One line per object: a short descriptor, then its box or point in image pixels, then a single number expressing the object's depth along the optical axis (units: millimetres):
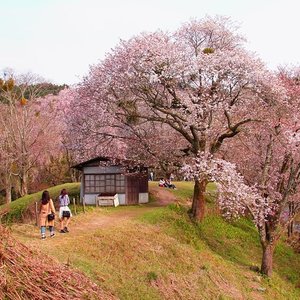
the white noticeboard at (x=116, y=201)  26219
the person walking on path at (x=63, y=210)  17828
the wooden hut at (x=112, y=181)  27078
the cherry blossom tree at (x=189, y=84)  21359
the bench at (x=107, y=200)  26094
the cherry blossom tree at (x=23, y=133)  38781
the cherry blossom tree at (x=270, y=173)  18219
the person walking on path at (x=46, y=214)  16141
